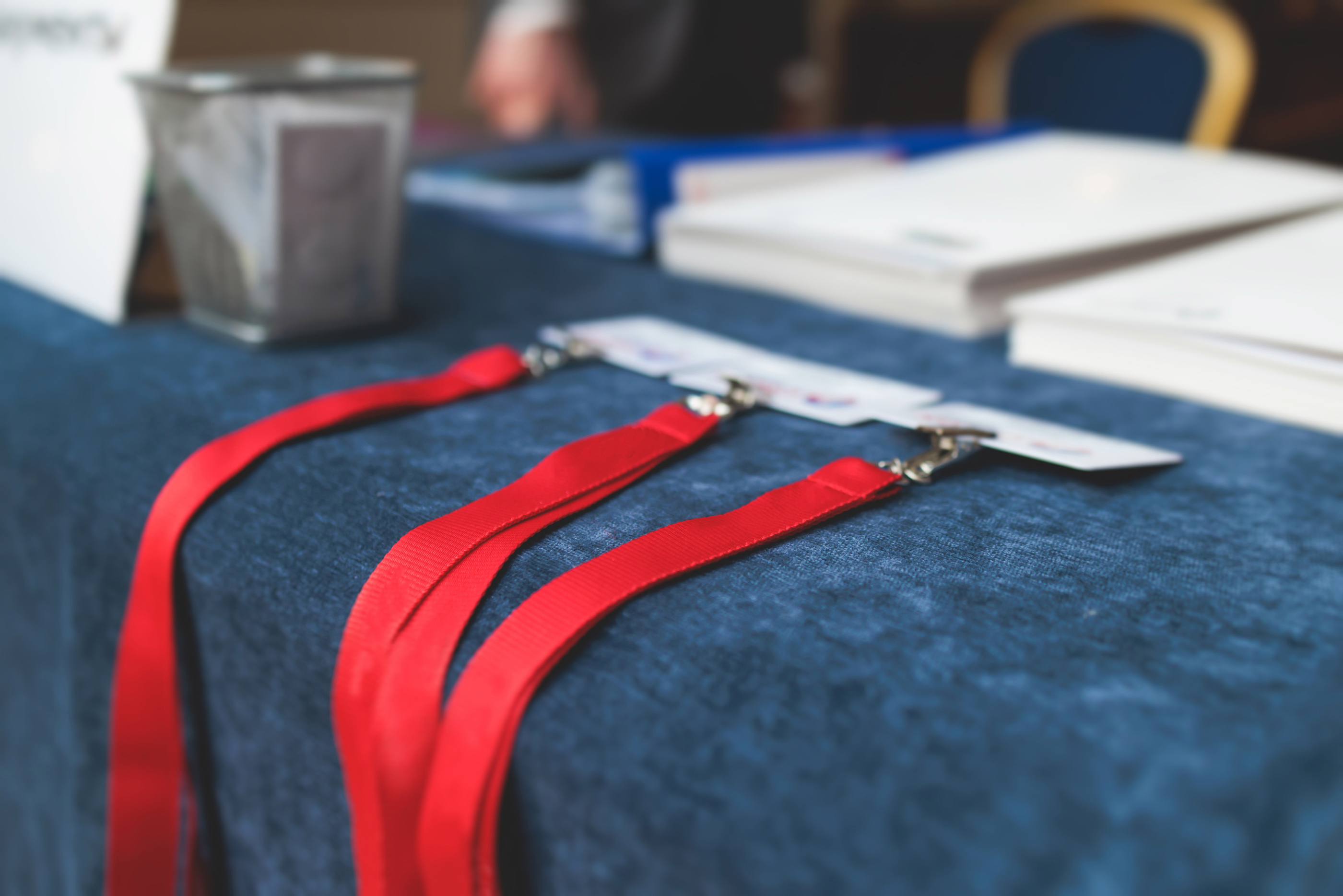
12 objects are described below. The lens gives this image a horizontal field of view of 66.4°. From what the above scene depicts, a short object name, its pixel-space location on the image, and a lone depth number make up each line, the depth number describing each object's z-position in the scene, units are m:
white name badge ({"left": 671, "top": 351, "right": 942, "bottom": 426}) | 0.49
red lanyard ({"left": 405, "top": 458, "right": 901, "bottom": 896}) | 0.27
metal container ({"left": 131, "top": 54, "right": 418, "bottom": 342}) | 0.54
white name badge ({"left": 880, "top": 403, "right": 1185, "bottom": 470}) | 0.42
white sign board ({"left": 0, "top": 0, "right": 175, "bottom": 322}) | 0.63
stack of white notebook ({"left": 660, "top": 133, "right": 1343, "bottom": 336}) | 0.66
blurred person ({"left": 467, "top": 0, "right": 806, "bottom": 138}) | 1.69
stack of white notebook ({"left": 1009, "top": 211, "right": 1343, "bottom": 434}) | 0.50
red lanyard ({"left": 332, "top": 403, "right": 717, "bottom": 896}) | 0.29
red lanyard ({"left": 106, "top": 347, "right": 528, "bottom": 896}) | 0.41
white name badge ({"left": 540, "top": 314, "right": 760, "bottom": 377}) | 0.56
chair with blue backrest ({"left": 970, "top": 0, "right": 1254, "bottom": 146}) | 1.40
